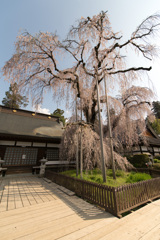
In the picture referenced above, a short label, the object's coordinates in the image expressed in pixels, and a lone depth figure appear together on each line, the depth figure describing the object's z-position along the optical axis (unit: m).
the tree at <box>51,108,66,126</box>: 27.62
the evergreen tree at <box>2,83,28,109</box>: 26.33
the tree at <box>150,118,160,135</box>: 28.80
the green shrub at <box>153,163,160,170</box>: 9.20
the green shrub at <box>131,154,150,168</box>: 10.24
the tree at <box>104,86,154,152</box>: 8.61
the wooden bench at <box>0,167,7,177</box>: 8.59
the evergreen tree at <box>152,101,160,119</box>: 37.71
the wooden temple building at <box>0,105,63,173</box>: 9.35
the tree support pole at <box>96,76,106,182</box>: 4.78
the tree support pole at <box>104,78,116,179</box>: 5.55
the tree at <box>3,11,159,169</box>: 6.18
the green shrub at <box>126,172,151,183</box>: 5.44
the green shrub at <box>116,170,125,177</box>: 6.71
